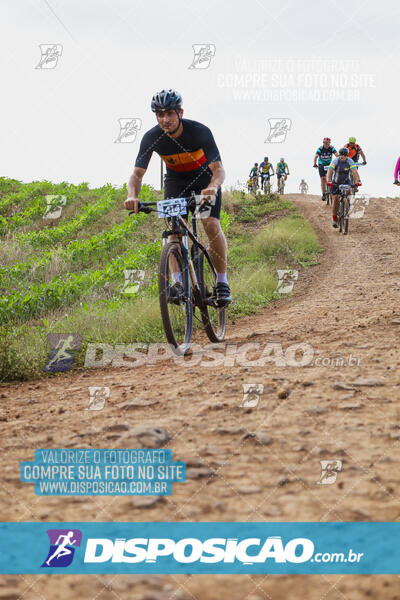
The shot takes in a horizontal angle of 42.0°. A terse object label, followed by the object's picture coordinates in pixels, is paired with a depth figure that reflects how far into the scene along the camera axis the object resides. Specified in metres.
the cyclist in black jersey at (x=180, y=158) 4.61
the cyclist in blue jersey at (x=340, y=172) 13.41
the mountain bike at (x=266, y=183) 20.39
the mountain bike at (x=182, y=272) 4.43
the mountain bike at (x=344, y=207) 13.23
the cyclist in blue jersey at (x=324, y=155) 17.28
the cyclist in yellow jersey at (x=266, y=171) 21.77
